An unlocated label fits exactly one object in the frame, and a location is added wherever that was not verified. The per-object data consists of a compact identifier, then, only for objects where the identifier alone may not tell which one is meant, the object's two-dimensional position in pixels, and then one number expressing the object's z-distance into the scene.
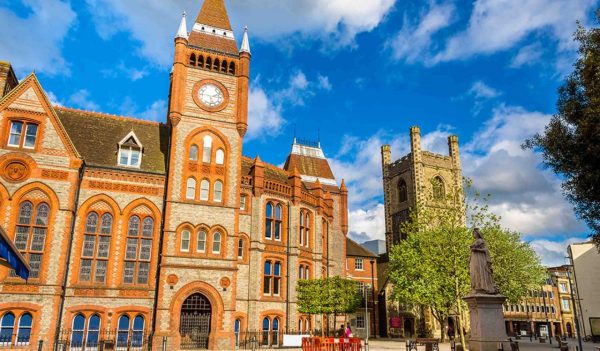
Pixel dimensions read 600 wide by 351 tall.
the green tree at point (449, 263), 32.38
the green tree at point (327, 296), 36.59
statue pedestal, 17.81
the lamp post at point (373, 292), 58.02
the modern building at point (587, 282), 59.47
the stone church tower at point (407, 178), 74.25
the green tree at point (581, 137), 18.58
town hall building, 30.55
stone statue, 18.71
